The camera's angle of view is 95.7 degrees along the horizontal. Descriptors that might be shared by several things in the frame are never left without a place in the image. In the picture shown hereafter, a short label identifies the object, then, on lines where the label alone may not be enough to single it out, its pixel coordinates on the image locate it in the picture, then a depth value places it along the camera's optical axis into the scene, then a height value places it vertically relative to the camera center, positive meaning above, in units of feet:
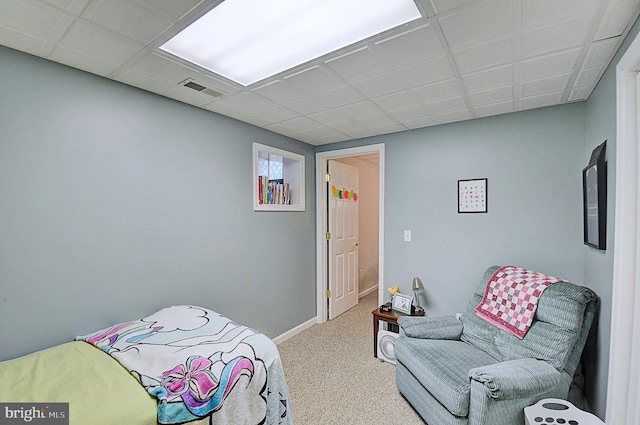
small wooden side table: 9.05 -3.43
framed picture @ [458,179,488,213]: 8.94 +0.44
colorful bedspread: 4.26 -2.59
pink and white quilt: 6.42 -2.11
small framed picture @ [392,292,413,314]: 9.33 -3.05
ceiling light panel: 4.22 +2.92
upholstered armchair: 5.10 -3.21
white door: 12.71 -1.27
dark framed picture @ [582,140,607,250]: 5.73 +0.23
